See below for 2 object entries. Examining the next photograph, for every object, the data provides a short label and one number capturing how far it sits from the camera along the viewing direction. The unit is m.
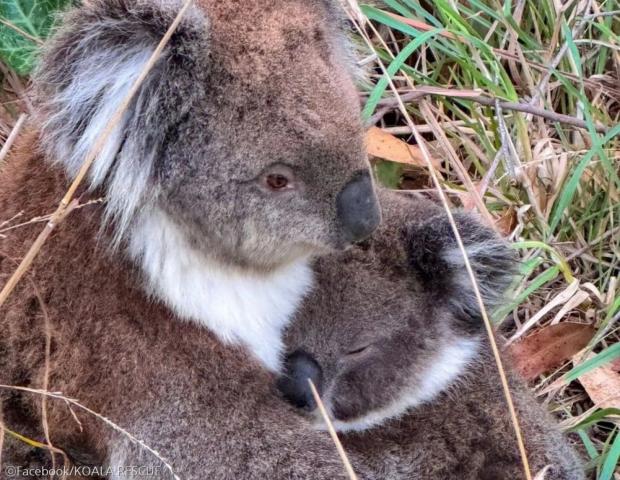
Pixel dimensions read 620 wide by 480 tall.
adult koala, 2.19
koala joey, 2.69
